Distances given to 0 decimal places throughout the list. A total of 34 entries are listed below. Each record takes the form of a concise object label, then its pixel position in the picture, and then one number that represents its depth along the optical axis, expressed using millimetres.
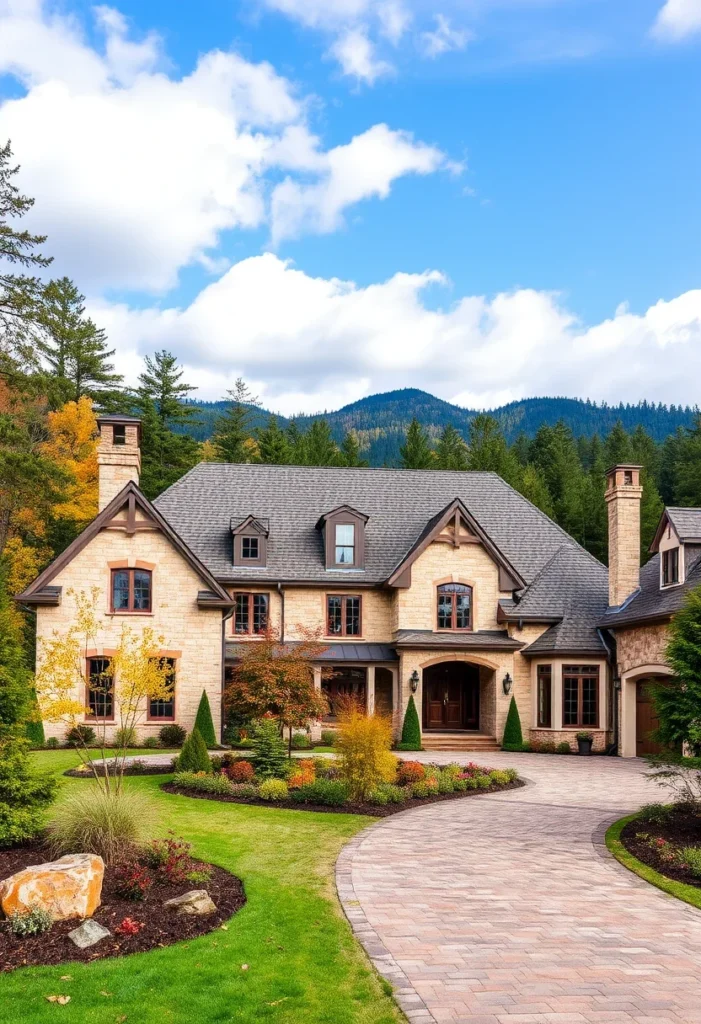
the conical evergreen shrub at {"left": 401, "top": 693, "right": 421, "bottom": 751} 27297
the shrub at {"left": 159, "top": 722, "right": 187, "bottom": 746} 25875
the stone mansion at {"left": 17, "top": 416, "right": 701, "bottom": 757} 26719
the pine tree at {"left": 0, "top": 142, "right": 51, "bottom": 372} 28641
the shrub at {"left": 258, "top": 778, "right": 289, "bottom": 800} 16781
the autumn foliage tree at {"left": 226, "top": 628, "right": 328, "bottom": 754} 19312
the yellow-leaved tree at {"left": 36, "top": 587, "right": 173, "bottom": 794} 12164
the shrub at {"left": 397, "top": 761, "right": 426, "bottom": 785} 18506
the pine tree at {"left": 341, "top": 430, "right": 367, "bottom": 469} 65625
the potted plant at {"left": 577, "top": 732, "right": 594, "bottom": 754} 27594
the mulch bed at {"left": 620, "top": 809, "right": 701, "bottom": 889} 11375
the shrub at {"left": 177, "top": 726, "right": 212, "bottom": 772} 18891
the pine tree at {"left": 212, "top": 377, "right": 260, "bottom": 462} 61625
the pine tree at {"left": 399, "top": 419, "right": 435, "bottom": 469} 65644
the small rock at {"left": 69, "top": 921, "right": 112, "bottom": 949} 7973
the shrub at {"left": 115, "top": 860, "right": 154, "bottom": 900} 9195
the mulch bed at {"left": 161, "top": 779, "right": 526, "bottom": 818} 16016
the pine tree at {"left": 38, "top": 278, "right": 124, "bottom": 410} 53344
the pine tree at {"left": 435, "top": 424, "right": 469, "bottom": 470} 66000
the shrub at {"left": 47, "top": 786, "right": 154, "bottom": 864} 10258
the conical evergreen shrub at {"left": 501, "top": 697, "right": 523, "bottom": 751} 28250
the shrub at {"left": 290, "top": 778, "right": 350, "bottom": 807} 16359
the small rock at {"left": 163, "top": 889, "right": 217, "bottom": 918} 8945
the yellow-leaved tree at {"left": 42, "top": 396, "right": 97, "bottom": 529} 41562
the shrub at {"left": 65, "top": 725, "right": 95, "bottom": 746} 25020
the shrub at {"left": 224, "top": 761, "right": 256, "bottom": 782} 18188
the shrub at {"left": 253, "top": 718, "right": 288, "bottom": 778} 18386
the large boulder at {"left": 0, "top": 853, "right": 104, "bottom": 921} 8430
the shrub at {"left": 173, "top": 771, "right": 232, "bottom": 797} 17203
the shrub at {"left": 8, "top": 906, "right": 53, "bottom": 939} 8141
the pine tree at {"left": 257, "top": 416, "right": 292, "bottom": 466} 58569
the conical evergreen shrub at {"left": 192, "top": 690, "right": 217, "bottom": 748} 24688
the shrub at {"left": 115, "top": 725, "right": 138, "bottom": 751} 23395
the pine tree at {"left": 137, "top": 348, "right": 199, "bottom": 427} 56781
